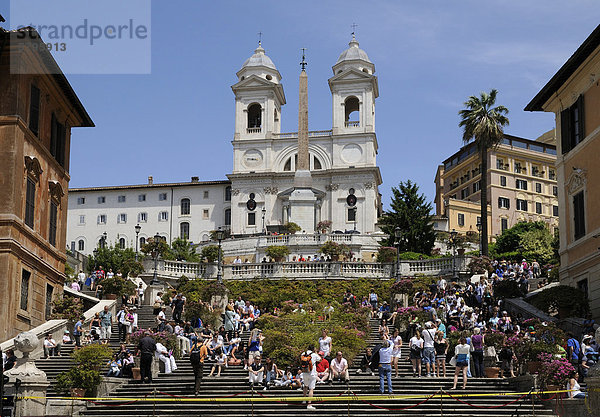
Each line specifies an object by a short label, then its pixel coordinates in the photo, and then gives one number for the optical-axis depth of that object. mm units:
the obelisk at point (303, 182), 87812
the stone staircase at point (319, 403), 22656
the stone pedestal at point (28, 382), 22875
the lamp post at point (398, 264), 47641
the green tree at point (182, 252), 72688
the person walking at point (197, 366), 24891
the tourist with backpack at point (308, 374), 23812
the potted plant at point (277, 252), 60062
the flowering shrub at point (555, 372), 22875
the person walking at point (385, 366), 24094
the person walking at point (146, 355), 26062
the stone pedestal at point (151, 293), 43156
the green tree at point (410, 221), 69312
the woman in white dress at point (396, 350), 26016
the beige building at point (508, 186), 102938
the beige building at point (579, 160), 34125
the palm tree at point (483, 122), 60875
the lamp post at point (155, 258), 44125
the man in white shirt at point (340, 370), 25766
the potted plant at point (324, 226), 80362
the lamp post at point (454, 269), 49850
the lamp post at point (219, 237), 44059
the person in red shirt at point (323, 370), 25844
